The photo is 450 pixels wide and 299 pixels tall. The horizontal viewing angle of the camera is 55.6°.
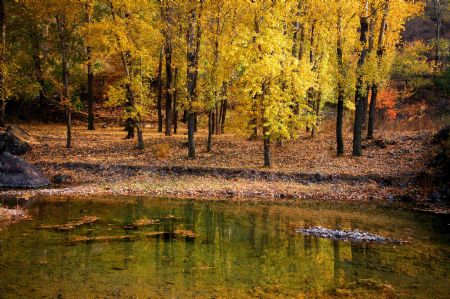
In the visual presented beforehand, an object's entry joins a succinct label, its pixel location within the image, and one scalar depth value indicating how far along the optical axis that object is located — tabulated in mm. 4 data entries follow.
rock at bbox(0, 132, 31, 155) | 25125
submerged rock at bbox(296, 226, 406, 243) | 12914
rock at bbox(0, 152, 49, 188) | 20281
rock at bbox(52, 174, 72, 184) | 21750
